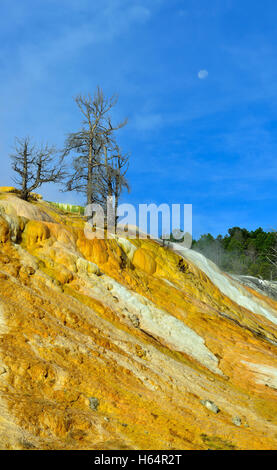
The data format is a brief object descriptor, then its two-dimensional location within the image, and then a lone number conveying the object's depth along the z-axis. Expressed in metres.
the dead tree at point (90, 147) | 24.28
